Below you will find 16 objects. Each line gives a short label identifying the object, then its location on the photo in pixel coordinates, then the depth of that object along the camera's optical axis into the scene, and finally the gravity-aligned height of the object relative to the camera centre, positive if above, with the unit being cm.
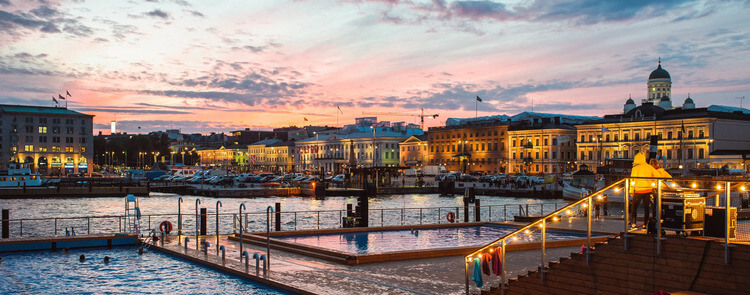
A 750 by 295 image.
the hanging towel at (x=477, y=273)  1309 -244
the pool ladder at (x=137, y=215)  2717 -264
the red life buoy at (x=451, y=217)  3434 -342
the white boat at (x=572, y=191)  6725 -413
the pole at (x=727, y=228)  980 -117
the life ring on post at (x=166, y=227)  2716 -309
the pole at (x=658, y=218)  1057 -107
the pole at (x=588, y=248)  1148 -171
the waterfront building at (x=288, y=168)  19606 -464
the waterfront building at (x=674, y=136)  9669 +251
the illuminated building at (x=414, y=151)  15550 +27
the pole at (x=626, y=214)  1106 -107
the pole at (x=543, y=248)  1238 -183
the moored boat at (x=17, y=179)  8256 -330
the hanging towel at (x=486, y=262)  1335 -225
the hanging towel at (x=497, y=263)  1301 -222
